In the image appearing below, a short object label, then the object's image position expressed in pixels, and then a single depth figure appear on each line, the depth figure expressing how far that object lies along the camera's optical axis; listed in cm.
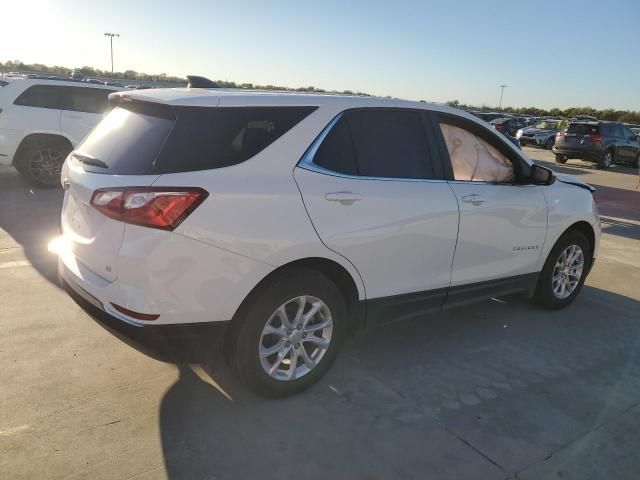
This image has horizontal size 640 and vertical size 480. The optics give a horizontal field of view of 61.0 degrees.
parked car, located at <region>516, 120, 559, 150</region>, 2819
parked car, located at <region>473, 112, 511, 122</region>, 3184
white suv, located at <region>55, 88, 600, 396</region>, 262
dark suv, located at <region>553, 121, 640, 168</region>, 2019
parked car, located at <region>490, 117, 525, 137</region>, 2869
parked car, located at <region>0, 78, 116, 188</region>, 854
